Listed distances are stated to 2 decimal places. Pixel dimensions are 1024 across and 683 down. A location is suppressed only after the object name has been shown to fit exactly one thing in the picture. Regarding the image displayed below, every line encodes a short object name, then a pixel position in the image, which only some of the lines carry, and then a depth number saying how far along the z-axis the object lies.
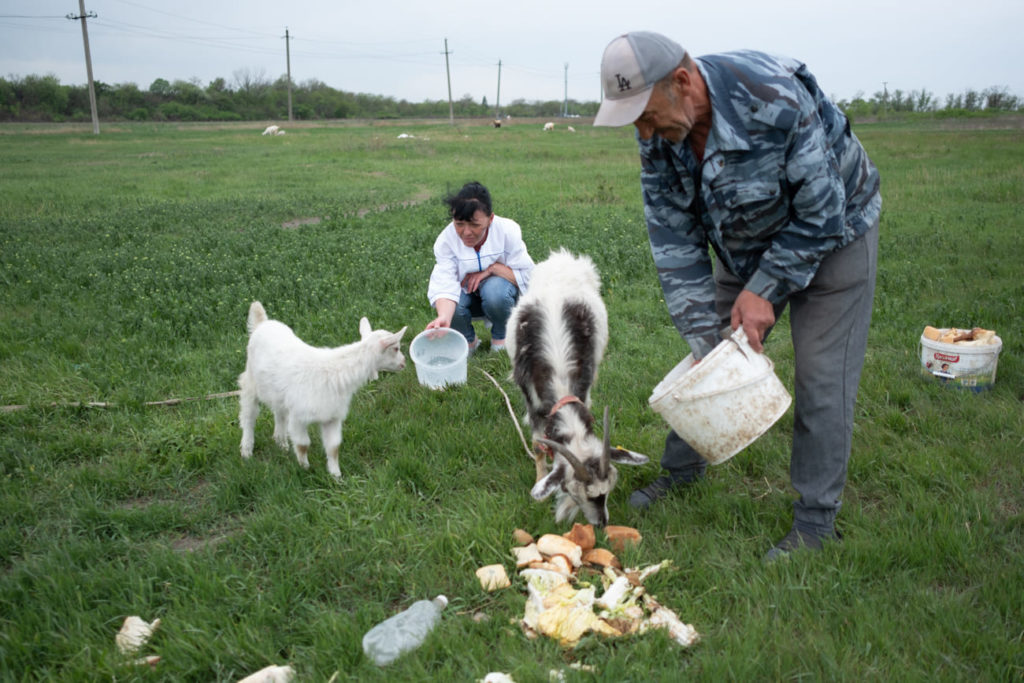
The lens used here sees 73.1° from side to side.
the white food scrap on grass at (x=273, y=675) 2.93
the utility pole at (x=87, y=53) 46.72
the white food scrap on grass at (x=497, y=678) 2.91
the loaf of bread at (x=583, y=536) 3.76
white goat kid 4.51
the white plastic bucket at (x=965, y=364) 5.37
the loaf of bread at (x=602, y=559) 3.66
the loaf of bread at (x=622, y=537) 3.78
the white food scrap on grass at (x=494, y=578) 3.54
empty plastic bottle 3.12
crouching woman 6.56
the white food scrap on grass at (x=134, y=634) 3.21
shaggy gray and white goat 3.97
